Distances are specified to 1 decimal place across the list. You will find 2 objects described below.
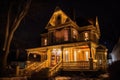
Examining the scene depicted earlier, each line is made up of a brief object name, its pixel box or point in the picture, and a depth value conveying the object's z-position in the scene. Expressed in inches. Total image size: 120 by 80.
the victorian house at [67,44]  442.6
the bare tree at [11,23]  393.2
